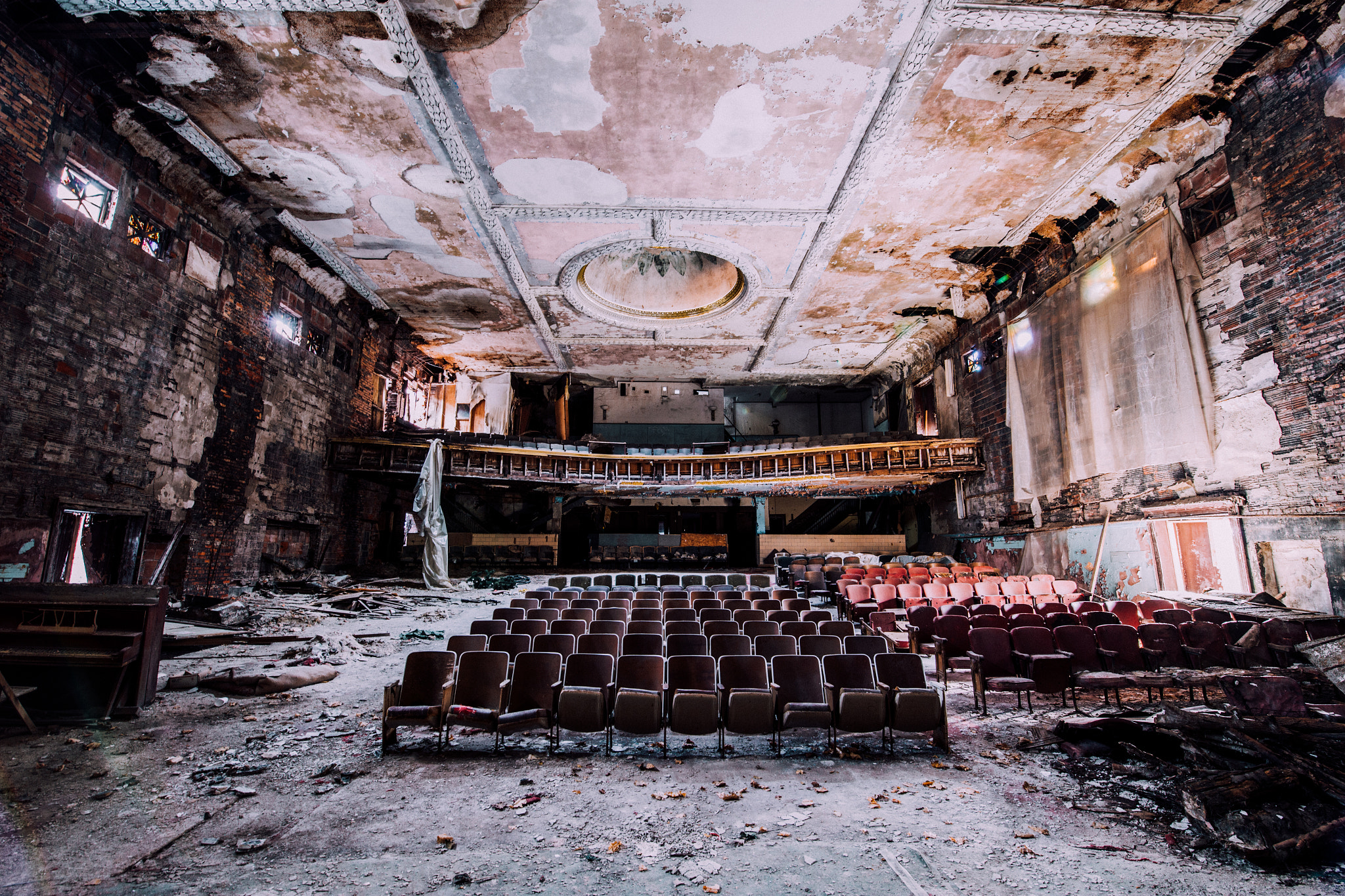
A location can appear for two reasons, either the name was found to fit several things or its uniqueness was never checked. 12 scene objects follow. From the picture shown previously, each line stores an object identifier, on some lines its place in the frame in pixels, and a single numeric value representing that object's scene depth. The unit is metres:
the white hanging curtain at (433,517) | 14.08
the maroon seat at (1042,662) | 5.27
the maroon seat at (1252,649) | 5.92
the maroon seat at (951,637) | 6.11
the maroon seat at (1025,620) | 6.51
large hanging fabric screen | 9.47
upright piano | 4.66
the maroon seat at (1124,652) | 5.61
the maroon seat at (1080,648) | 5.62
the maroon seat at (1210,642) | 6.02
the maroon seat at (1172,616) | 6.80
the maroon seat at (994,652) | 5.63
